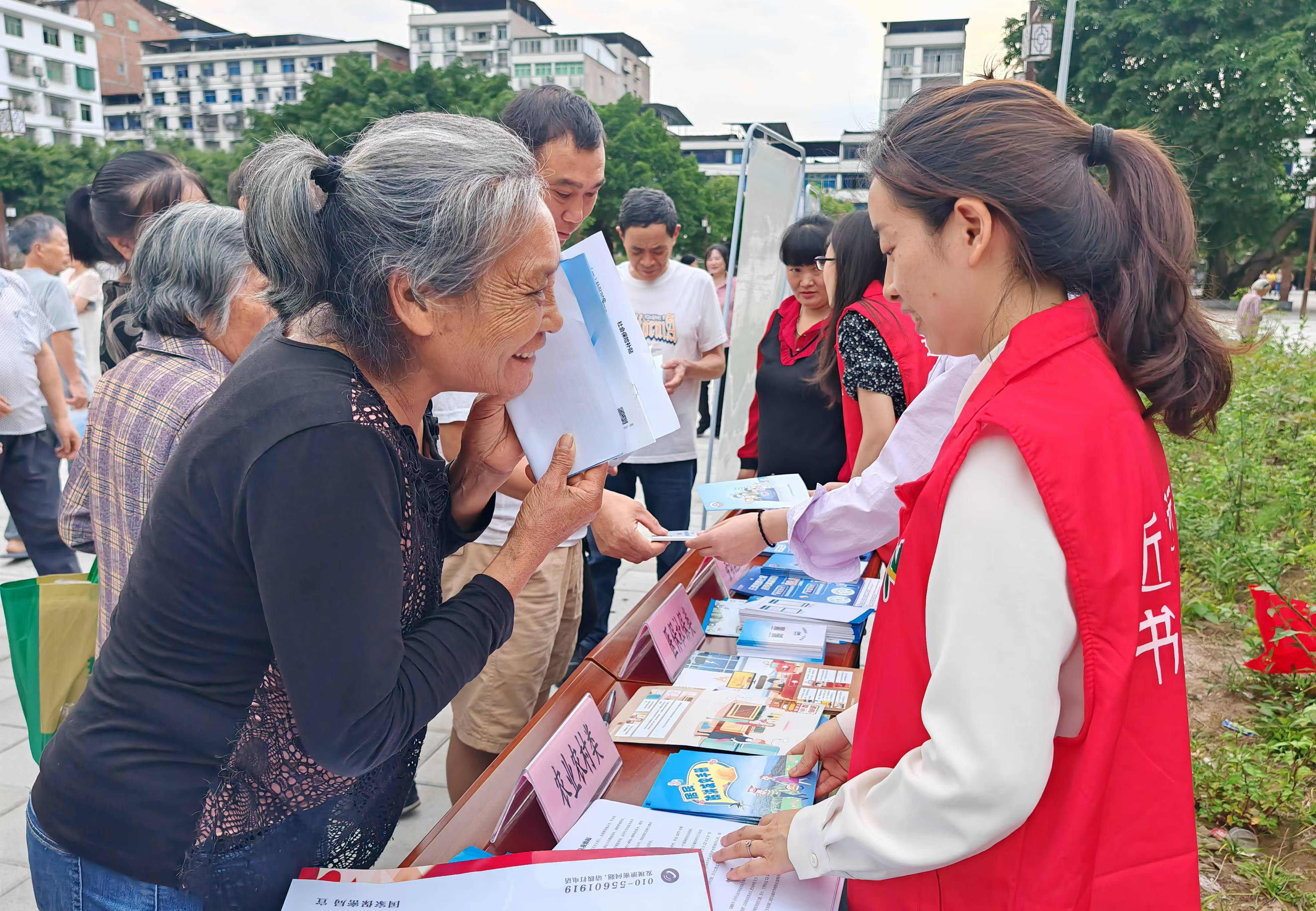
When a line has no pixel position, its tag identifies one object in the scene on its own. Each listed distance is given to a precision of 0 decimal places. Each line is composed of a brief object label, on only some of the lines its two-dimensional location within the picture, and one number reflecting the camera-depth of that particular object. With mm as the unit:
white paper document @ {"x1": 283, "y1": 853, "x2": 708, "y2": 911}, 935
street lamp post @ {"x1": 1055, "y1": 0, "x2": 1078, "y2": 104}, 6641
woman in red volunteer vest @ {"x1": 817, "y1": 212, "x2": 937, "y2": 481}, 2375
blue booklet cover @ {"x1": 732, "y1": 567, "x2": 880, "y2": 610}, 2064
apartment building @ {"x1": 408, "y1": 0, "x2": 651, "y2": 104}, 61406
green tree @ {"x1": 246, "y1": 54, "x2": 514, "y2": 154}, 24781
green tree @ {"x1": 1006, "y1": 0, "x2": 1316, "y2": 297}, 23922
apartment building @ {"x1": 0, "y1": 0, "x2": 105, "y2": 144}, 47156
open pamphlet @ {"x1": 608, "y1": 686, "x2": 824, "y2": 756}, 1432
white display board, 4602
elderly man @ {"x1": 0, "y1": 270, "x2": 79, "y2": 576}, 3738
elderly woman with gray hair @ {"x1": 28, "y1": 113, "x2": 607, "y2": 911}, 825
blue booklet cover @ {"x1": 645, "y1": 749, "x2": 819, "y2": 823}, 1246
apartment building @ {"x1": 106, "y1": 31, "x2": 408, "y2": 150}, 59438
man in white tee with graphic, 3688
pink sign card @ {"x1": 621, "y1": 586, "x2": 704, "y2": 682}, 1678
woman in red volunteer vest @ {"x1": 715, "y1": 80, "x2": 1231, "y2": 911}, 774
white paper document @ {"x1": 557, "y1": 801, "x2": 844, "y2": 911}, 1048
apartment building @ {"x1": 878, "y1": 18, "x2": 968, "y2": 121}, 58281
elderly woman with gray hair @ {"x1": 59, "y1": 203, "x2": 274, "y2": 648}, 1604
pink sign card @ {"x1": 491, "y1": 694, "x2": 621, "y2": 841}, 1145
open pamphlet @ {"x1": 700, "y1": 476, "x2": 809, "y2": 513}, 2035
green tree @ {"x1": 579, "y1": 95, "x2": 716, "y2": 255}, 26375
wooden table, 1168
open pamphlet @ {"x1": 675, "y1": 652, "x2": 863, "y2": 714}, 1604
